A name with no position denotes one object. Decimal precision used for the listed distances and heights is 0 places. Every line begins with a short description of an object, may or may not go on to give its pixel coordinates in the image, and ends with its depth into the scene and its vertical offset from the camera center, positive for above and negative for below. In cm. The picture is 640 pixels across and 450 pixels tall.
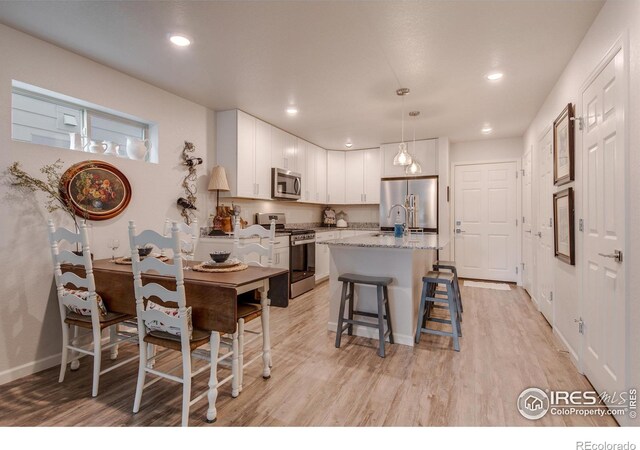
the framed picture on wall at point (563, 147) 264 +65
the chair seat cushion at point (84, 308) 225 -54
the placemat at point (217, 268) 221 -29
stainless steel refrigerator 546 +41
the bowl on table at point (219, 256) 232 -22
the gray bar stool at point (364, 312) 279 -71
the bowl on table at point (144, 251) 256 -19
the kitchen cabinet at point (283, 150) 485 +115
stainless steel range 457 -43
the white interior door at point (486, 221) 549 +6
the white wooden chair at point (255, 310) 221 -59
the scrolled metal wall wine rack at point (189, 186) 369 +45
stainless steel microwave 479 +62
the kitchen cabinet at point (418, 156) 546 +116
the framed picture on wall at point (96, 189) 268 +32
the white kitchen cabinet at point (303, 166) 549 +100
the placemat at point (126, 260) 250 -26
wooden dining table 191 -40
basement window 254 +88
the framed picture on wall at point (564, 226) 261 -2
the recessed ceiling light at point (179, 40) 245 +139
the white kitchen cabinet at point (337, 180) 641 +87
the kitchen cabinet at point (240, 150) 410 +95
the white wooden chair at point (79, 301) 218 -51
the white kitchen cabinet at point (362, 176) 618 +92
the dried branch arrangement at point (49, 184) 239 +32
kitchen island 297 -44
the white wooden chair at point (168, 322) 182 -55
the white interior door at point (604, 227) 183 -2
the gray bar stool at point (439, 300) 284 -73
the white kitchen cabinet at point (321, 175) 610 +93
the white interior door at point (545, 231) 338 -7
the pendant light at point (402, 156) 343 +71
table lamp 391 +49
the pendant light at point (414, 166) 399 +70
